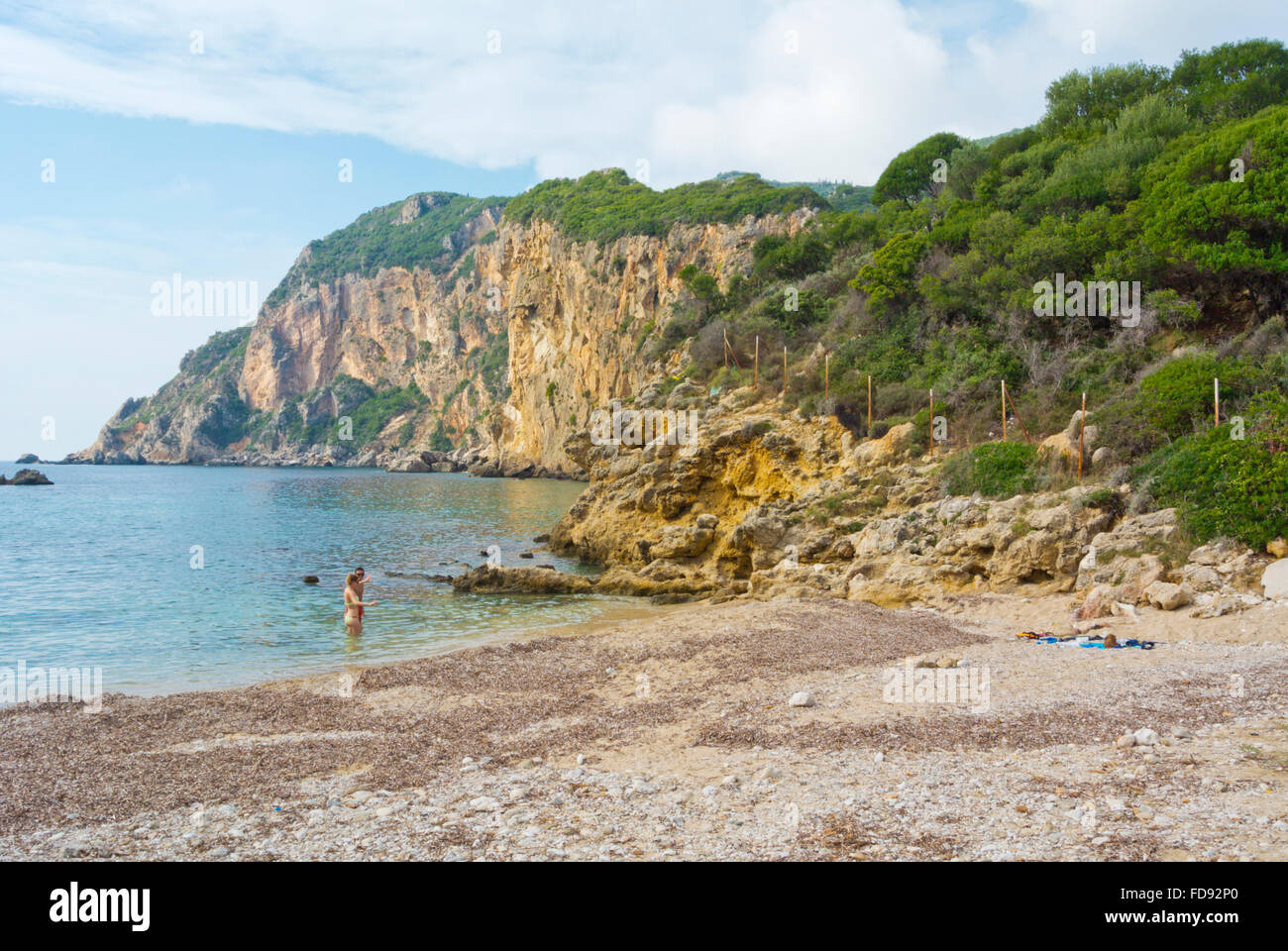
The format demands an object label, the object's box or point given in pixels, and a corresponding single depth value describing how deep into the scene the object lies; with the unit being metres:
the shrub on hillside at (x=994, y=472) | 16.71
